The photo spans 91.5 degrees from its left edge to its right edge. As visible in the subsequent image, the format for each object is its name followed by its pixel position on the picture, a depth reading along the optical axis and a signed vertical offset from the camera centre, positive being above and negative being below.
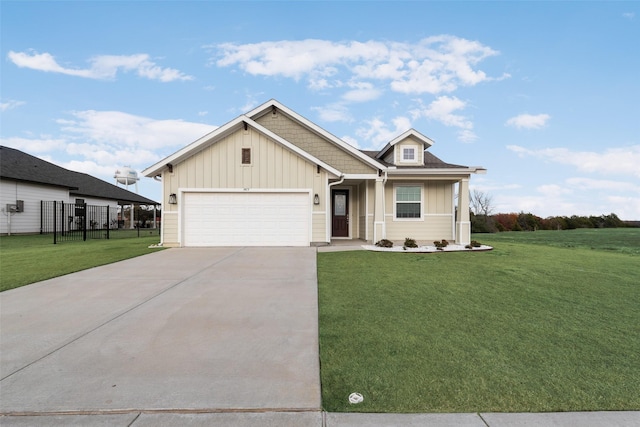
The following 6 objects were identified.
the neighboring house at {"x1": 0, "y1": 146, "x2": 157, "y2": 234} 18.23 +2.12
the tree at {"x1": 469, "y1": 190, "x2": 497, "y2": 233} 38.68 +2.08
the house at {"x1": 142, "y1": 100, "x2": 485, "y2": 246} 11.90 +1.07
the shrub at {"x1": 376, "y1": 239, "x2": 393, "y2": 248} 11.40 -0.93
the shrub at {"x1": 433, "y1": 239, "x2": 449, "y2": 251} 11.20 -0.97
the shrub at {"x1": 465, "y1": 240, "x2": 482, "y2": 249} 11.59 -1.00
